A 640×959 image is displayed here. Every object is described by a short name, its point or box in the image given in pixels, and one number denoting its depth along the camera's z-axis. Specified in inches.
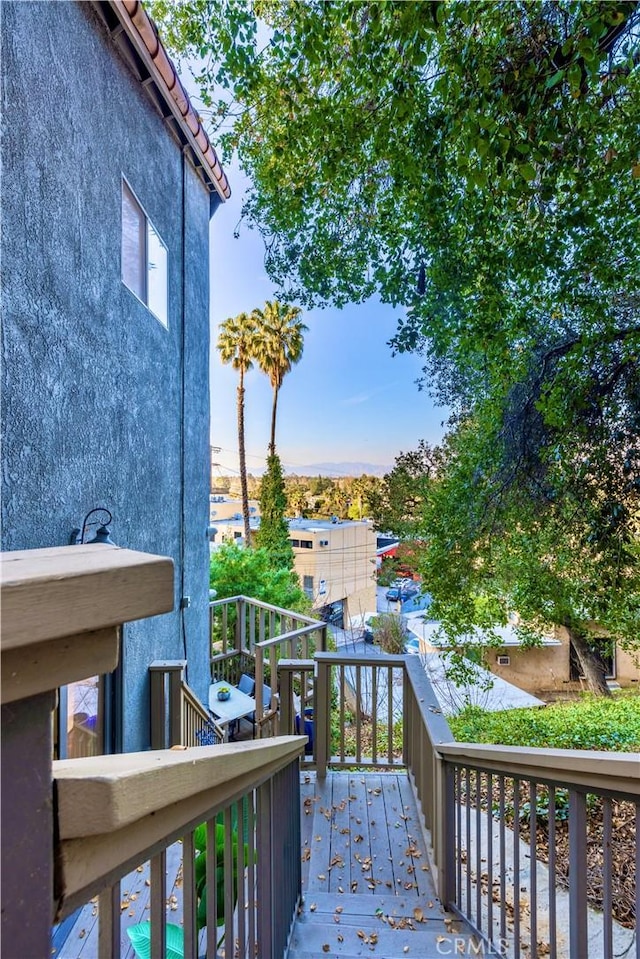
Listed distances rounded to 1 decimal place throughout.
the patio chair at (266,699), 236.1
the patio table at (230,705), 195.5
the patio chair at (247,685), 241.6
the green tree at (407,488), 283.3
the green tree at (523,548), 134.2
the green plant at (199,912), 40.5
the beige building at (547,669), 385.1
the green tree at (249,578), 294.2
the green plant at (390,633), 381.1
